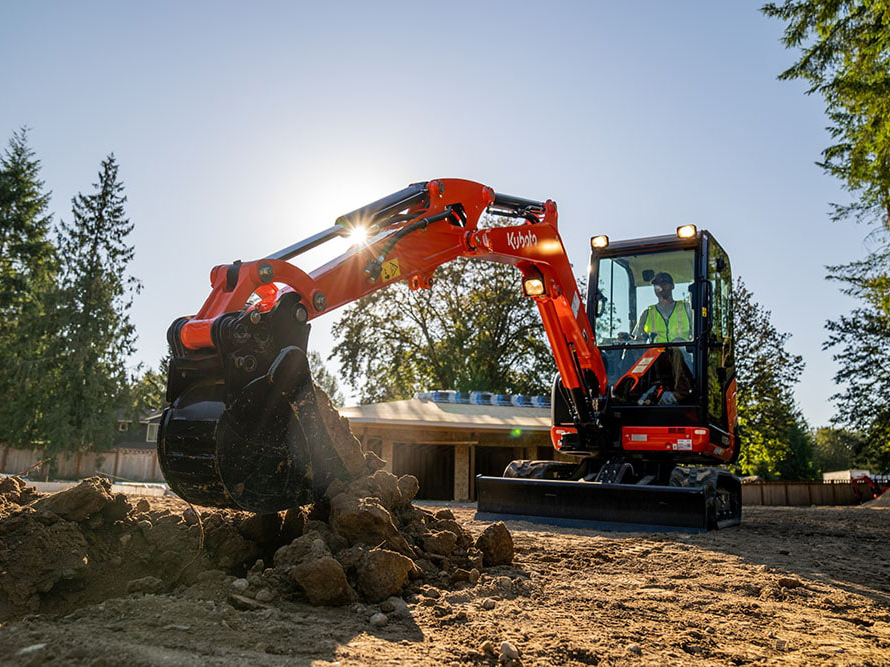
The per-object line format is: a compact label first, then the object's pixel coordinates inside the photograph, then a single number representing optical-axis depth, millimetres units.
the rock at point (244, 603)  3686
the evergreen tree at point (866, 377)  27422
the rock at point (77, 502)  4152
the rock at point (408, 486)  5402
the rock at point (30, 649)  2727
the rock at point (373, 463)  5426
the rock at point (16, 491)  4676
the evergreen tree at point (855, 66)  10242
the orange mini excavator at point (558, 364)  4078
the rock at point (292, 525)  4805
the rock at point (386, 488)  4918
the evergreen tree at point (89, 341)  31531
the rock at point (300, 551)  4143
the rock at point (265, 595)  3832
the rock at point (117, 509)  4363
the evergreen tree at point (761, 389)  29188
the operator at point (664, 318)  8531
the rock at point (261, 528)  4621
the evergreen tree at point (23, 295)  31250
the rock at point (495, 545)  5137
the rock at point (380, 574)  3998
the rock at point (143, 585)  3924
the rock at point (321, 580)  3834
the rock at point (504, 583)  4457
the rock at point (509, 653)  3118
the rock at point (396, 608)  3834
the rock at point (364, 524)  4406
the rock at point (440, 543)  4945
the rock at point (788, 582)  4855
